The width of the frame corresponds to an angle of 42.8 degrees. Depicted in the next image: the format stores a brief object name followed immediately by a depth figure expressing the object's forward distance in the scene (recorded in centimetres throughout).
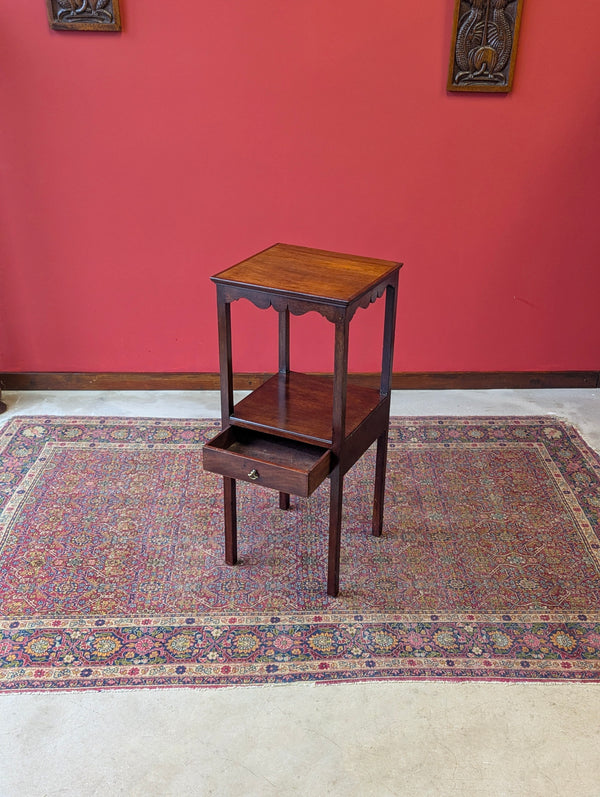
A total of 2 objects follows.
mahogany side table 199
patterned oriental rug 206
